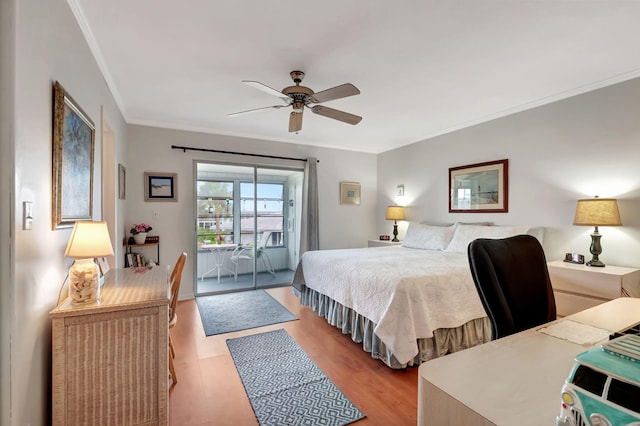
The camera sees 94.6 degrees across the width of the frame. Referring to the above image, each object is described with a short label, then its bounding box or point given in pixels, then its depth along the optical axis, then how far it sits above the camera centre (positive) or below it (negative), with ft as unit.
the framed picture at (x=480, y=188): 12.39 +1.07
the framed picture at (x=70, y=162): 4.82 +0.86
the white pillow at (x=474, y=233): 11.06 -0.85
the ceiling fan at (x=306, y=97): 7.64 +3.12
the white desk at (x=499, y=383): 2.06 -1.40
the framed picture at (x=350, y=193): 18.31 +1.10
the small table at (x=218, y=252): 15.24 -2.25
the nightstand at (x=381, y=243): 16.60 -1.86
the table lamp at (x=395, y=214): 16.90 -0.19
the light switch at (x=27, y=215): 3.76 -0.11
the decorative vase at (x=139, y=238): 12.71 -1.30
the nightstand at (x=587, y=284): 8.14 -2.06
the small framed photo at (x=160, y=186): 13.50 +1.01
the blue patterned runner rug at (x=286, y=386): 6.05 -4.22
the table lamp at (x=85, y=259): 4.80 -0.88
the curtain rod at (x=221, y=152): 14.11 +2.91
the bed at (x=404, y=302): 7.45 -2.58
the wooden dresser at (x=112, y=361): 4.52 -2.49
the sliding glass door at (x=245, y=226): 15.02 -0.90
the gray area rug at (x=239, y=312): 10.82 -4.25
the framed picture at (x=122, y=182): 10.90 +1.00
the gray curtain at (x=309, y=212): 16.65 -0.13
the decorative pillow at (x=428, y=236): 13.25 -1.19
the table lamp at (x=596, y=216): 8.70 -0.09
